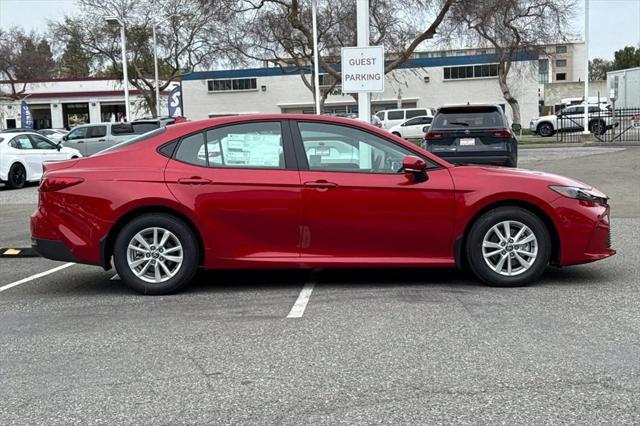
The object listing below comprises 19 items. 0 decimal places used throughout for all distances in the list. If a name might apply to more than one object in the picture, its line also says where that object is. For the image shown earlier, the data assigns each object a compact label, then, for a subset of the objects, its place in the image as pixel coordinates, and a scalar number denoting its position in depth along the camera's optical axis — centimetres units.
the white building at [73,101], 6206
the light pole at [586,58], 3084
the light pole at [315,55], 2673
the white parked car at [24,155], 1798
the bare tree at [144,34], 4147
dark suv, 1259
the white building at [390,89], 5566
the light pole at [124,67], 3283
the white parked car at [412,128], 3772
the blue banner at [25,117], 4362
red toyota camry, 606
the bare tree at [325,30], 3309
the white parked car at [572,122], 3369
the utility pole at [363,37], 1194
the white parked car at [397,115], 4267
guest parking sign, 1138
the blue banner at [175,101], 3297
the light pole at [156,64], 3916
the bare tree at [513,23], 3291
